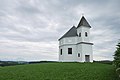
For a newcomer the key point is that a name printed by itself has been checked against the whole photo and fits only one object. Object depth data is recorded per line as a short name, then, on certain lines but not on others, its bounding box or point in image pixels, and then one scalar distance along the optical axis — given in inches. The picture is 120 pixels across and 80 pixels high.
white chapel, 748.8
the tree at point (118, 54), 197.4
